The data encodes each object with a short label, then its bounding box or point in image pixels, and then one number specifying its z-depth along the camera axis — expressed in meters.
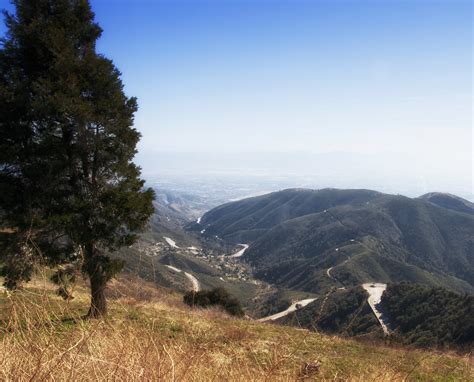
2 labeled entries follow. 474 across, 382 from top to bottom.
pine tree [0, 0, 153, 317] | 11.00
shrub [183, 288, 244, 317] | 41.00
